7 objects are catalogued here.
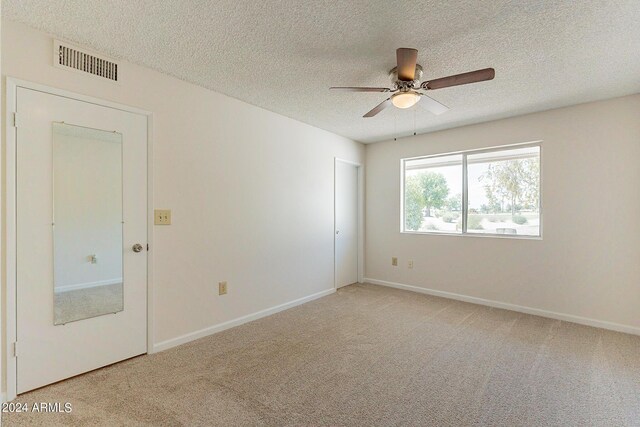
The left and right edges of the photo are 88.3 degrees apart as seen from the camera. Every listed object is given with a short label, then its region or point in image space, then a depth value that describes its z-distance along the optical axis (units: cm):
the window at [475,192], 397
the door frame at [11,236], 218
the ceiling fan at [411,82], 223
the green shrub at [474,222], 436
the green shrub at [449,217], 460
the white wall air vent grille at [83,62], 237
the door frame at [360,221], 543
